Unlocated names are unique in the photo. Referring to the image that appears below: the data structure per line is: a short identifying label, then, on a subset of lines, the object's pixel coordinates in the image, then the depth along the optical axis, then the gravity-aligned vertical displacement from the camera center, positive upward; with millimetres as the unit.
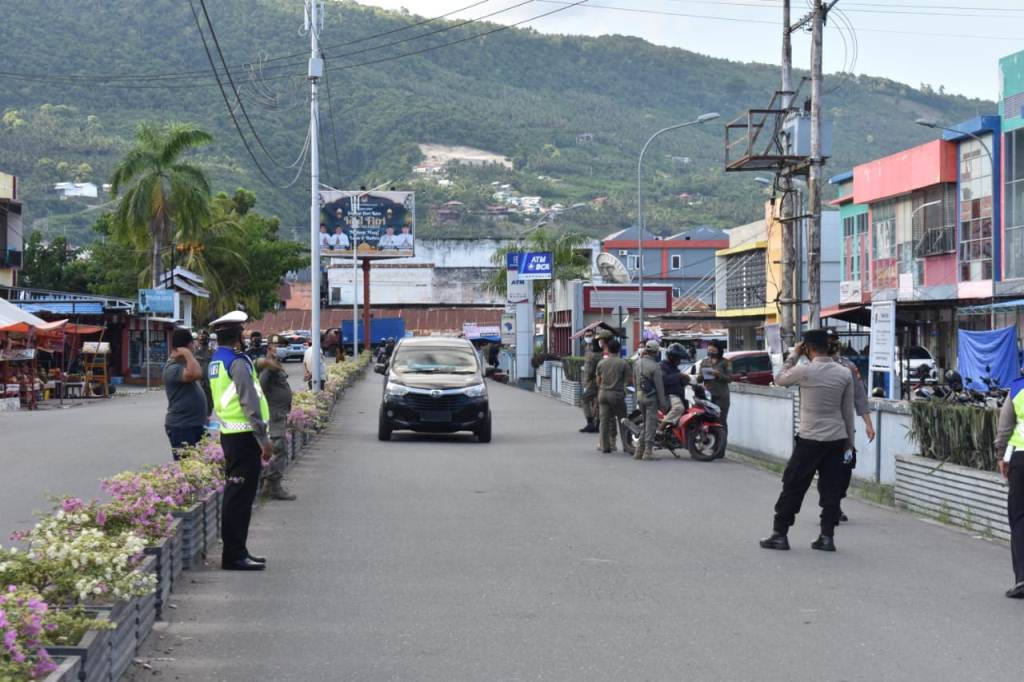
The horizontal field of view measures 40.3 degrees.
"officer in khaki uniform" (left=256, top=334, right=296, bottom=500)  15234 -629
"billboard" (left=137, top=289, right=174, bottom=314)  45562 +1196
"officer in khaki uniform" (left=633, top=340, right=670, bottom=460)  19562 -851
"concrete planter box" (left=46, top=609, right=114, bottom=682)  5449 -1276
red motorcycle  19641 -1383
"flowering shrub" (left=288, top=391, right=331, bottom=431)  18359 -1116
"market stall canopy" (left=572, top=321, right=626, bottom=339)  38156 +193
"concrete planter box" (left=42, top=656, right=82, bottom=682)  5018 -1233
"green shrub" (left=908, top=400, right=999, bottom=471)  12555 -941
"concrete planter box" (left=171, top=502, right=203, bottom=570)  9461 -1379
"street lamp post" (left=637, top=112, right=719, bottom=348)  43531 +3814
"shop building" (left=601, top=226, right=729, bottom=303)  106438 +6169
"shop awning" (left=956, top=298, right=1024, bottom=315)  33500 +618
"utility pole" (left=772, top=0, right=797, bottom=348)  24406 +1687
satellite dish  65875 +3093
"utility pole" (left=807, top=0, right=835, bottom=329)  22641 +2286
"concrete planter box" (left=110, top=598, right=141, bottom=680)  6160 -1389
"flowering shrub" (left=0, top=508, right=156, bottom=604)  6379 -1082
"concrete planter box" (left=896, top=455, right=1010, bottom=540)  11945 -1487
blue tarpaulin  30750 -542
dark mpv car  22891 -1086
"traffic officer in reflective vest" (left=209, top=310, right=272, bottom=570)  9688 -693
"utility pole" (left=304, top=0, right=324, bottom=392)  29250 +4492
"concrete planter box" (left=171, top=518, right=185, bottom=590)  8910 -1384
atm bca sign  51656 +2604
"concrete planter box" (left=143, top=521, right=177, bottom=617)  8008 -1362
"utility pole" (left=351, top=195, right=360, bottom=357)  66262 +5038
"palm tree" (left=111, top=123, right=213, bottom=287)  58375 +6453
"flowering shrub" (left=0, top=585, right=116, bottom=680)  4949 -1135
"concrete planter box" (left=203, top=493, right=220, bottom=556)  10328 -1417
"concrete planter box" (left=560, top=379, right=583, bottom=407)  38156 -1600
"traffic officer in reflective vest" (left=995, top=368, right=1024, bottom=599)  8914 -844
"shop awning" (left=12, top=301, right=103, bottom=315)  43531 +963
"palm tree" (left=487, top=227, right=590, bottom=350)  77562 +4827
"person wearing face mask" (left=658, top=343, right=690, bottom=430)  20219 -647
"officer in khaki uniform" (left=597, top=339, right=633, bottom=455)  20672 -848
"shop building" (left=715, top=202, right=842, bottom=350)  66875 +2875
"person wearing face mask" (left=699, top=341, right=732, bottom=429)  20005 -618
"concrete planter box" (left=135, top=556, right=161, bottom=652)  7008 -1443
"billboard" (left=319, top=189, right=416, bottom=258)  78188 +6050
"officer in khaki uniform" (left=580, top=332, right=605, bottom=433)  24875 -947
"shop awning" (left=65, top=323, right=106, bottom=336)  39356 +257
